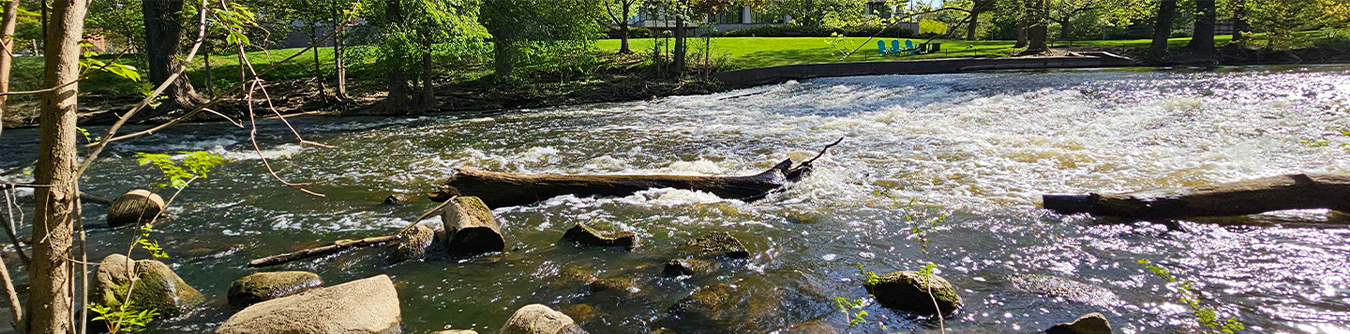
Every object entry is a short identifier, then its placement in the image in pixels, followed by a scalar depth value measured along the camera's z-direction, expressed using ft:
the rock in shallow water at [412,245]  20.93
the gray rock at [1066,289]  16.47
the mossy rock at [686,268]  18.95
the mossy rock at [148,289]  16.49
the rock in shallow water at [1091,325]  13.65
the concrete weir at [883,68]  82.12
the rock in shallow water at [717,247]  20.59
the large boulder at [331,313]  14.58
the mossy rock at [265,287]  17.35
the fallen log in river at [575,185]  27.63
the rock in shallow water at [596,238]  21.93
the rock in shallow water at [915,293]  15.90
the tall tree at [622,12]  92.38
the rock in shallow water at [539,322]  14.30
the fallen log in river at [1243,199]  22.48
